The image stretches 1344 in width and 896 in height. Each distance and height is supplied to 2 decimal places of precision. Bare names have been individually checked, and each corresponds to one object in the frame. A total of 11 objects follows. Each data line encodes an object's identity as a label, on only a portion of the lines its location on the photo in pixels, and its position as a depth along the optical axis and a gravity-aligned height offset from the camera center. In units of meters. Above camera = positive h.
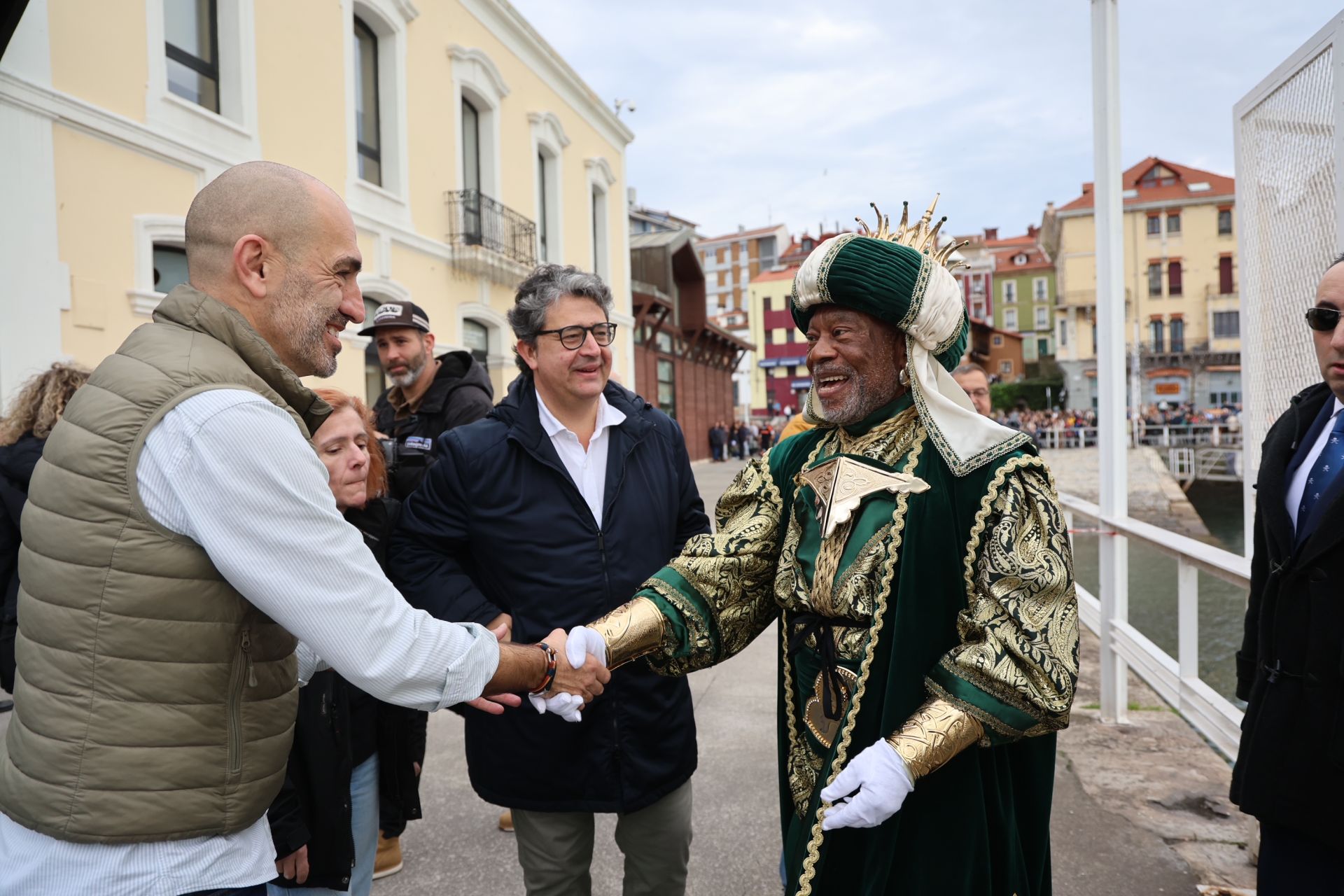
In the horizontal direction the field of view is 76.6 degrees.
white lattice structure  2.67 +0.72
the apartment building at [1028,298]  63.44 +9.71
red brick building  22.44 +2.96
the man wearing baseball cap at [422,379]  4.02 +0.31
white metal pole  4.29 +0.44
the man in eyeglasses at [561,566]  2.33 -0.36
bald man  1.30 -0.27
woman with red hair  2.02 -0.84
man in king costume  1.68 -0.40
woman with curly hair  3.24 +0.06
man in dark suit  1.87 -0.54
